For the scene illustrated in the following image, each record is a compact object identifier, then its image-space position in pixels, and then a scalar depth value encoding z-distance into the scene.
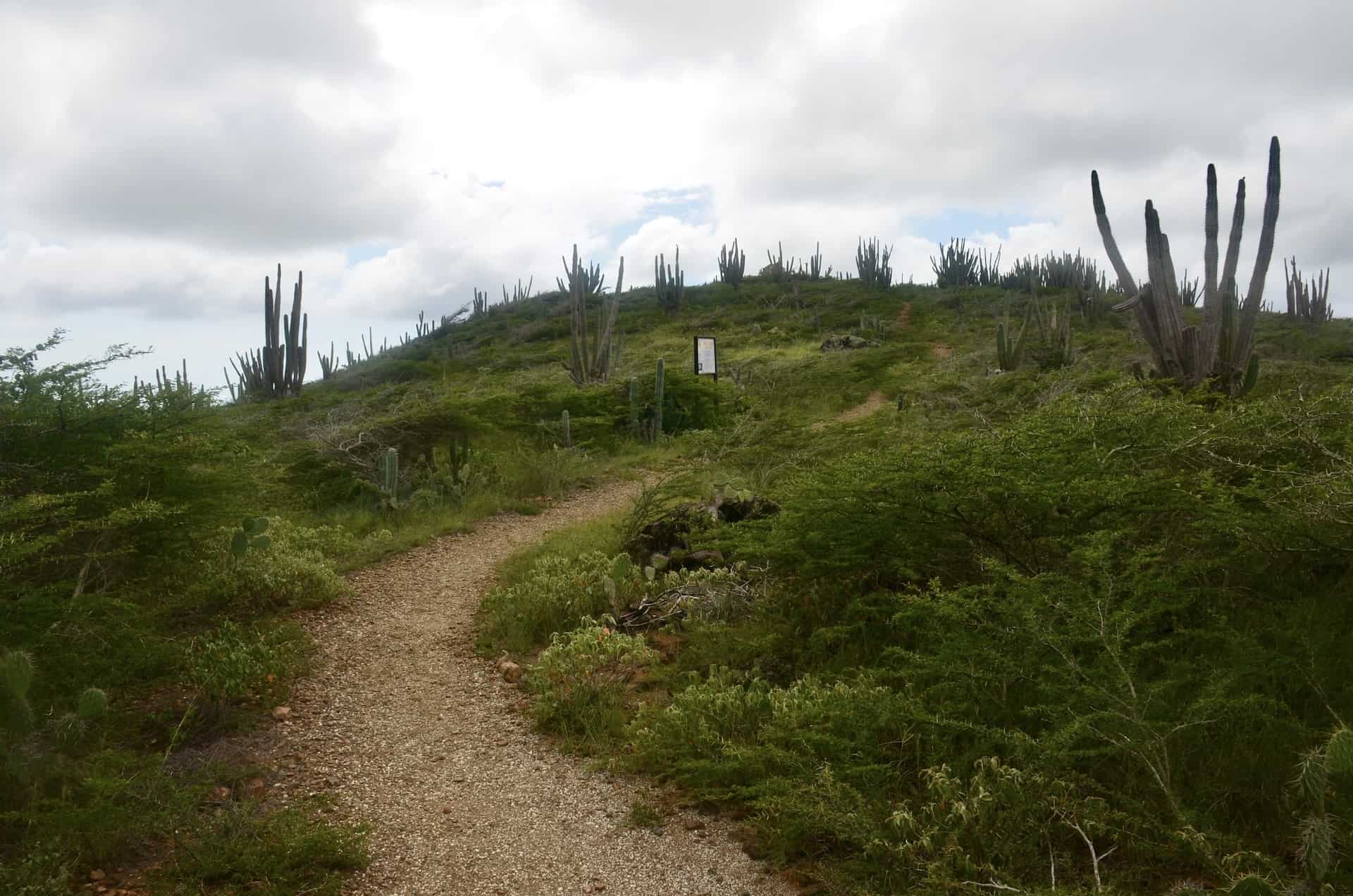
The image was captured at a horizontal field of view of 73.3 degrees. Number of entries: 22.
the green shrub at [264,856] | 3.29
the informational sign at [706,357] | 16.94
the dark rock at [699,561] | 6.82
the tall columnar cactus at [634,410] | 14.09
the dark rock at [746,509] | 7.14
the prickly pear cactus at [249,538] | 5.85
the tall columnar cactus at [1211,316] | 7.65
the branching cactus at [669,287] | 35.34
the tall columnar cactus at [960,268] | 37.47
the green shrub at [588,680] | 4.61
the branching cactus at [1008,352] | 16.66
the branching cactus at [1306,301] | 27.69
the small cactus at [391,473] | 9.59
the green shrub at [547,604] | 5.99
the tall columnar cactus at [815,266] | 43.28
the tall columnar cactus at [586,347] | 17.66
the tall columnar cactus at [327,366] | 28.62
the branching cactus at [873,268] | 38.19
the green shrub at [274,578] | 5.96
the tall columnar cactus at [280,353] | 19.34
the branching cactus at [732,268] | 41.38
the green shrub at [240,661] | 4.92
